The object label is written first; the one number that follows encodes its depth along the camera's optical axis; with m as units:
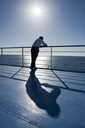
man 2.42
